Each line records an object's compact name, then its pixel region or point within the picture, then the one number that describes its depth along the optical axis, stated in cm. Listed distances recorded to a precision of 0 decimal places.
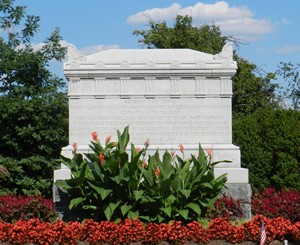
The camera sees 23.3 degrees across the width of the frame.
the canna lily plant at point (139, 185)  1187
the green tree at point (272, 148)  1702
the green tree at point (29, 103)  1681
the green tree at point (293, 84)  2600
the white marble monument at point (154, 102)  1373
